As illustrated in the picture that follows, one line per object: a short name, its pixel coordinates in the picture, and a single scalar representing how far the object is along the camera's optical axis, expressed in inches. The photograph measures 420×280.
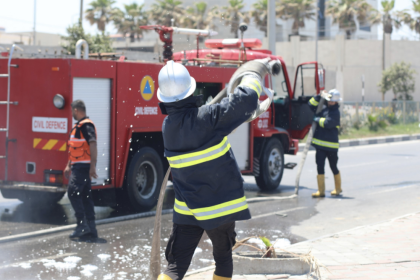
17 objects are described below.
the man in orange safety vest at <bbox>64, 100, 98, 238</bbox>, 265.9
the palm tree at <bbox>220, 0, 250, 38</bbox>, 1898.4
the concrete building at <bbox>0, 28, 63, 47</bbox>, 2084.2
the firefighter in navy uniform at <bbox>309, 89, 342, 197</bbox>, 382.9
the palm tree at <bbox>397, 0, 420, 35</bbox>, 2046.0
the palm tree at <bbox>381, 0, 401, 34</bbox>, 2006.6
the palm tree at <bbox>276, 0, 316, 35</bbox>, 1953.7
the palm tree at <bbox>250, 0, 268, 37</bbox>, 1901.1
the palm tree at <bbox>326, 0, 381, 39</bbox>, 2053.4
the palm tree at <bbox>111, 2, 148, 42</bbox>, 1908.2
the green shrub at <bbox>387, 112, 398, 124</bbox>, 1082.7
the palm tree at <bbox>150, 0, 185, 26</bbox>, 1865.2
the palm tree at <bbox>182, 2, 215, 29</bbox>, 1859.3
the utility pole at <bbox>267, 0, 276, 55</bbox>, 669.3
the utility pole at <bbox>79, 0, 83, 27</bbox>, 1014.9
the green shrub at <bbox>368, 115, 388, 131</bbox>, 975.6
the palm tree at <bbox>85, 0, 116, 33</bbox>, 1930.4
